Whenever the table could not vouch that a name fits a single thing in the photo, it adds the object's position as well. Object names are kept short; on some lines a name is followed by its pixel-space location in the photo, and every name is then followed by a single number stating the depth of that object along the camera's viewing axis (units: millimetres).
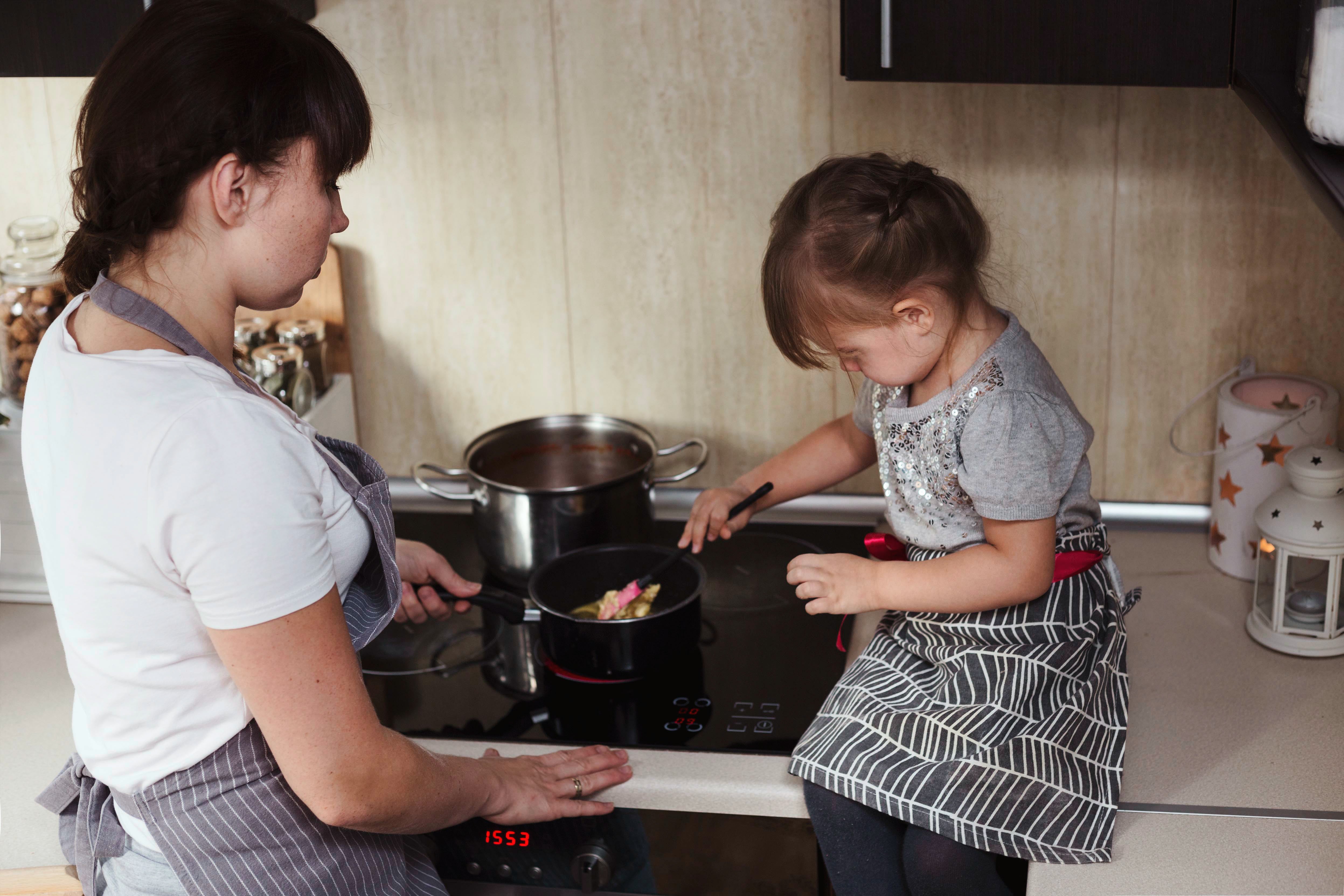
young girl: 1066
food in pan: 1347
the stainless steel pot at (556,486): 1445
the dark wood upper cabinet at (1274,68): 979
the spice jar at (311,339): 1674
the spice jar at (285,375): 1601
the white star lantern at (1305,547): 1290
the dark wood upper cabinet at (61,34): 1213
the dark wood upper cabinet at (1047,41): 1126
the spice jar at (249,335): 1677
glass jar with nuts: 1513
